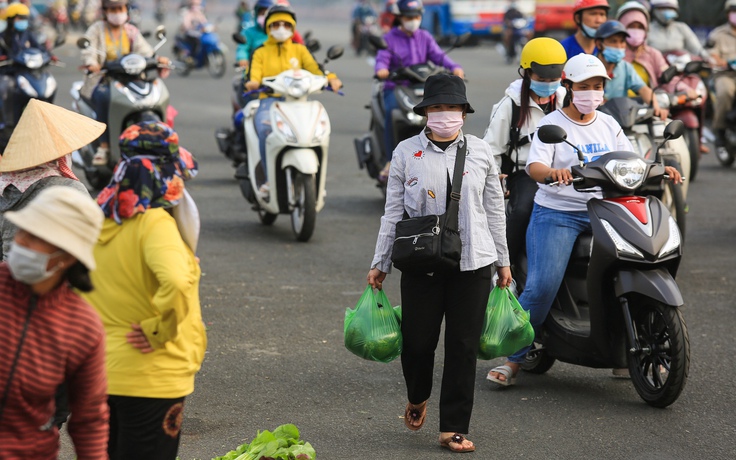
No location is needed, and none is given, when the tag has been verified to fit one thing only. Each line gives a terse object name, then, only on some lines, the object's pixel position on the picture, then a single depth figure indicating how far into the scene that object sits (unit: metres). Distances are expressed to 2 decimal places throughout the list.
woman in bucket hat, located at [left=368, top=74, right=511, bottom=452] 11.08
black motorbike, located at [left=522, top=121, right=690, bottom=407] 11.96
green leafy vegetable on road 9.93
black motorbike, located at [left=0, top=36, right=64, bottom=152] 29.31
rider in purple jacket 23.44
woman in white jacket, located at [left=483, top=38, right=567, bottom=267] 13.52
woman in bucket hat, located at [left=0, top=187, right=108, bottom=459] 6.79
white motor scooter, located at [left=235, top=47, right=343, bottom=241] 21.06
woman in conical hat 10.12
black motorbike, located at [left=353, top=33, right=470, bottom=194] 22.95
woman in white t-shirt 12.75
